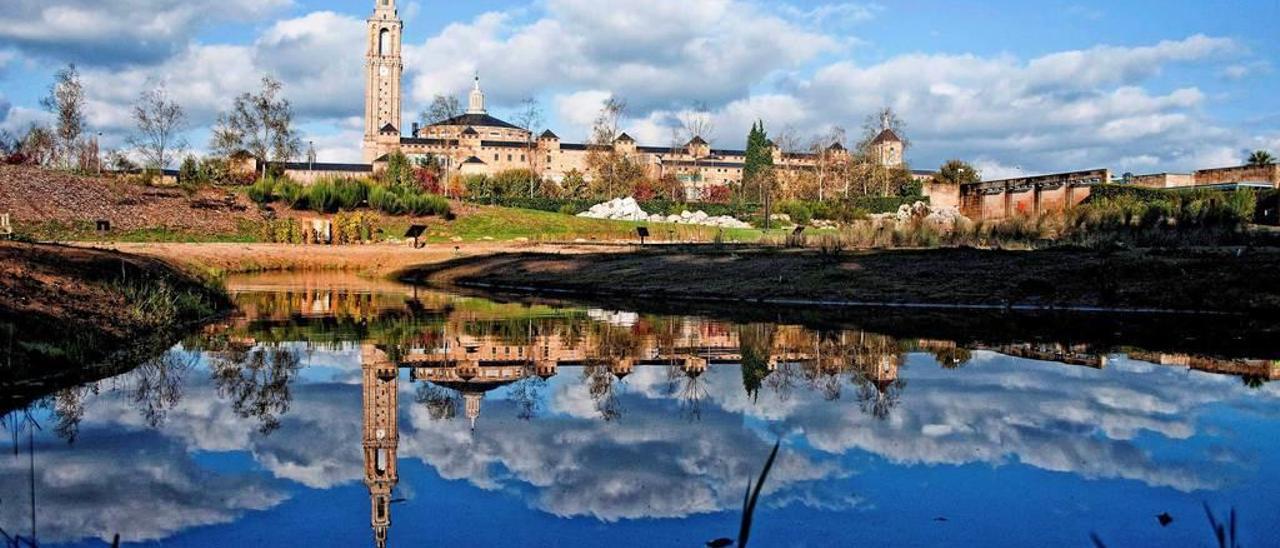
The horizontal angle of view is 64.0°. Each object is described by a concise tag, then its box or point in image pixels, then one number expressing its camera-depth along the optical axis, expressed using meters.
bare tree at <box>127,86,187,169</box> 67.25
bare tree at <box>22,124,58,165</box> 72.21
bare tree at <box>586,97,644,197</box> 88.09
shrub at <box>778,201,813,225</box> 65.94
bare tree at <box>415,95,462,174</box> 84.12
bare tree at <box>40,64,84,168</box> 61.47
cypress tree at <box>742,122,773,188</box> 107.38
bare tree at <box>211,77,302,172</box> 69.26
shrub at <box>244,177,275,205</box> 46.83
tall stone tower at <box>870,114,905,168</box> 102.28
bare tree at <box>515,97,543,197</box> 94.12
